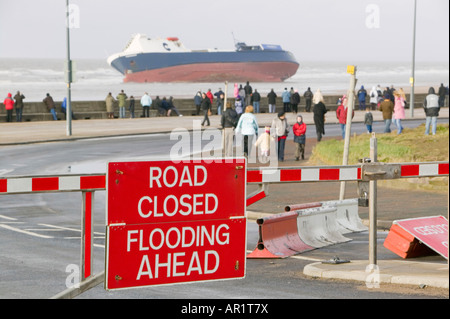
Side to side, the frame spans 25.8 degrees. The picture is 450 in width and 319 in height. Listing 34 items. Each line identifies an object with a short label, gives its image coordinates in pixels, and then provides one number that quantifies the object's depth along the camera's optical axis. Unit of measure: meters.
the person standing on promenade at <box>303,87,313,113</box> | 56.59
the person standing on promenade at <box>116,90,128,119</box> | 49.73
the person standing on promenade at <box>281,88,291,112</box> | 55.31
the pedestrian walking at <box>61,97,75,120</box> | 47.07
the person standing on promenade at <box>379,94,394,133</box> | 35.16
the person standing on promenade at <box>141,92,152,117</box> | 51.56
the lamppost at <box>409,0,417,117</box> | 52.50
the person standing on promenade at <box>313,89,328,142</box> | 32.69
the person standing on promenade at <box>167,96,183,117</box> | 53.41
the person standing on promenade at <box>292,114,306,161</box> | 26.88
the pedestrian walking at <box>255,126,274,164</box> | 26.36
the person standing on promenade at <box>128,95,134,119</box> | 51.77
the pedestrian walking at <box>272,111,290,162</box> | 26.77
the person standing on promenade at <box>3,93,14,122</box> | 45.91
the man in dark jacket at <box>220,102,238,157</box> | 26.78
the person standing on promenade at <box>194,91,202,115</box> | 52.86
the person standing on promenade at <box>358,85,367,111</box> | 58.06
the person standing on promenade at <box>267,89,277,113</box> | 56.40
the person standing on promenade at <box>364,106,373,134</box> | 33.94
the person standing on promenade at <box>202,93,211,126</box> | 44.94
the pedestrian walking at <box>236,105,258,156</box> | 26.21
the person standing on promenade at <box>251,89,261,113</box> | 55.88
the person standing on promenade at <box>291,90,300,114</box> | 55.31
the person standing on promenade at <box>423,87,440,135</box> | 30.01
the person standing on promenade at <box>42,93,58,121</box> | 47.47
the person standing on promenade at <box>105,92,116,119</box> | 49.76
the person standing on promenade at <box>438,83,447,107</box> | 58.69
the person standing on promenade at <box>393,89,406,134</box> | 34.97
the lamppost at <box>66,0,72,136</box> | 37.25
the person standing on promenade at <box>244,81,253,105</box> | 57.78
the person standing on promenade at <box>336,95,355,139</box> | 31.66
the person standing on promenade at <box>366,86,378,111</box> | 58.62
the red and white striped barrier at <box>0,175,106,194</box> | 8.14
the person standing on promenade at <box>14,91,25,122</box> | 46.03
